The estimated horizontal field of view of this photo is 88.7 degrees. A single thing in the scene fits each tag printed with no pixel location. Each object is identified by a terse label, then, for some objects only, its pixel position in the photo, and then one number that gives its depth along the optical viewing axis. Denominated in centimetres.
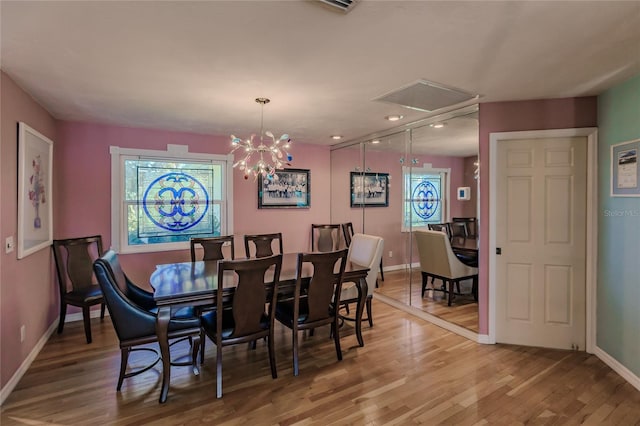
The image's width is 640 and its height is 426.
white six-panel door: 300
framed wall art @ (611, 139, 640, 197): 246
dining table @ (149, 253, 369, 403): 234
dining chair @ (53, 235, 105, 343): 331
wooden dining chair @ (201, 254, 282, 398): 238
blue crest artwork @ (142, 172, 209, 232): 429
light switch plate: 238
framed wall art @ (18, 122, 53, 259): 262
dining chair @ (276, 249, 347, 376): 271
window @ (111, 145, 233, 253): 411
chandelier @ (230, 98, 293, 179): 292
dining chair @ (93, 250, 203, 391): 232
